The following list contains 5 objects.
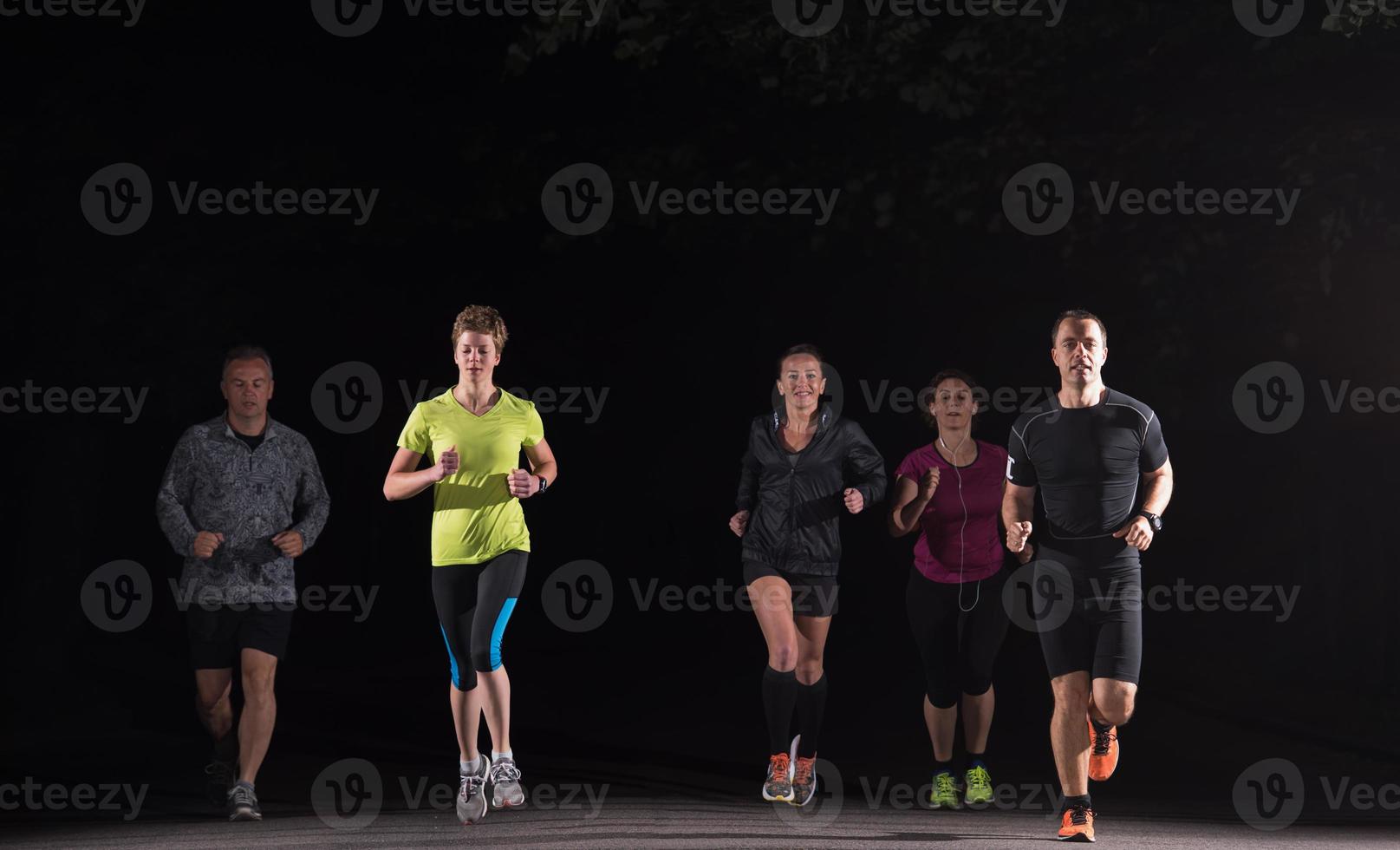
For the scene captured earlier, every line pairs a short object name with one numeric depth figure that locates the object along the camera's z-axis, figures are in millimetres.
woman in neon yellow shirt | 18641
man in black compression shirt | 17469
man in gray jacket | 19281
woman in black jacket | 19922
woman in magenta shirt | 20375
